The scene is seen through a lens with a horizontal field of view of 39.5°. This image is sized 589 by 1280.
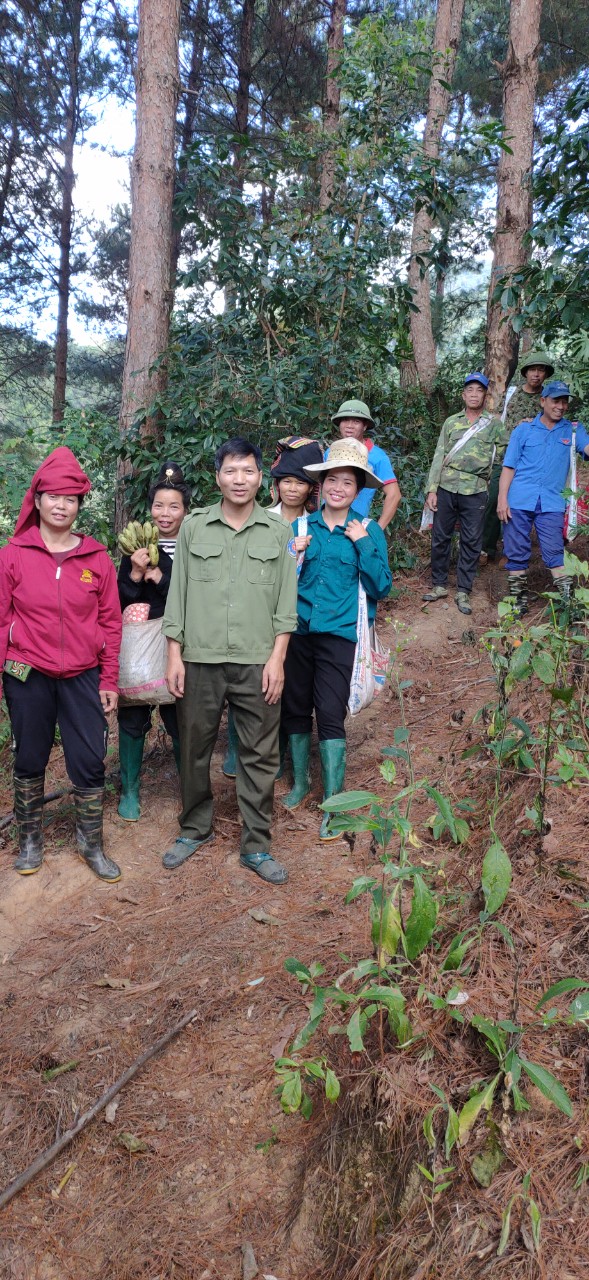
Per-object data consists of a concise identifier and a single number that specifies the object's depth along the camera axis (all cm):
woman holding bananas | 448
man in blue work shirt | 664
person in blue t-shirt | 543
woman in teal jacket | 440
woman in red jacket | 397
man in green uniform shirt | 408
